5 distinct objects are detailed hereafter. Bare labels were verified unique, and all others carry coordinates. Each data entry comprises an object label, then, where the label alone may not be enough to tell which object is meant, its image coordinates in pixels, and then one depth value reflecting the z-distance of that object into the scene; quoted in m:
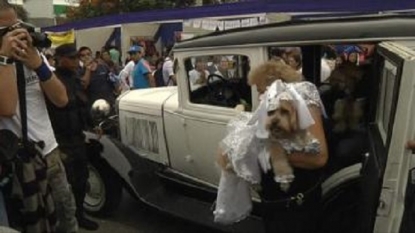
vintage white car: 2.94
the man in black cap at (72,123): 5.14
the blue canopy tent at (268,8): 12.43
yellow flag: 10.46
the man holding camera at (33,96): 2.80
